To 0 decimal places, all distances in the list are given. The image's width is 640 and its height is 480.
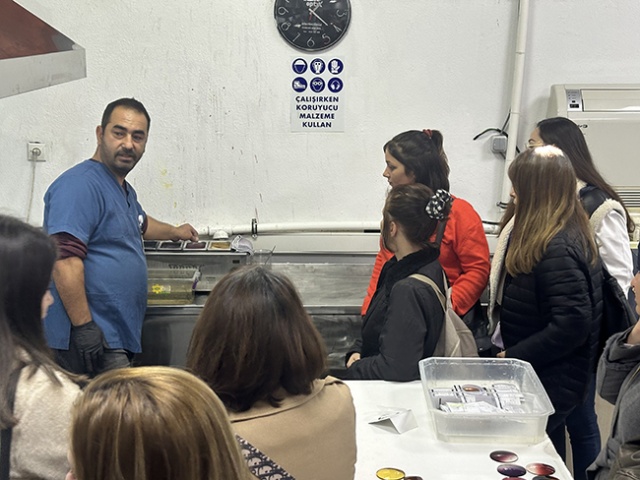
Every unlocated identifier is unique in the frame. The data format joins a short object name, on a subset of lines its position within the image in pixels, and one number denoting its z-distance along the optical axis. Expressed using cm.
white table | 157
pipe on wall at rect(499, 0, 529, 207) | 323
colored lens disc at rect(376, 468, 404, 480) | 155
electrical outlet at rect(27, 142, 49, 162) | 334
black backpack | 210
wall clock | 326
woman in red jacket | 243
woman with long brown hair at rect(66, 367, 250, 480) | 78
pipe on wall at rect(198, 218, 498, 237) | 344
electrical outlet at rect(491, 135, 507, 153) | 336
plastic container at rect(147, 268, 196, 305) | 276
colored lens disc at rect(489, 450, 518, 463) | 161
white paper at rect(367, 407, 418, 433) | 175
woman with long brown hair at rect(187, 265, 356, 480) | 121
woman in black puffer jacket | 199
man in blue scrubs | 222
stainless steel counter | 273
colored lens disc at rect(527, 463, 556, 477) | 156
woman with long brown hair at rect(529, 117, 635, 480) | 232
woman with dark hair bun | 192
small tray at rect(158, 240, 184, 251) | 299
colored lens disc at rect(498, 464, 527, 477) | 155
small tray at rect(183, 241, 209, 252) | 297
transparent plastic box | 167
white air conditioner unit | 317
